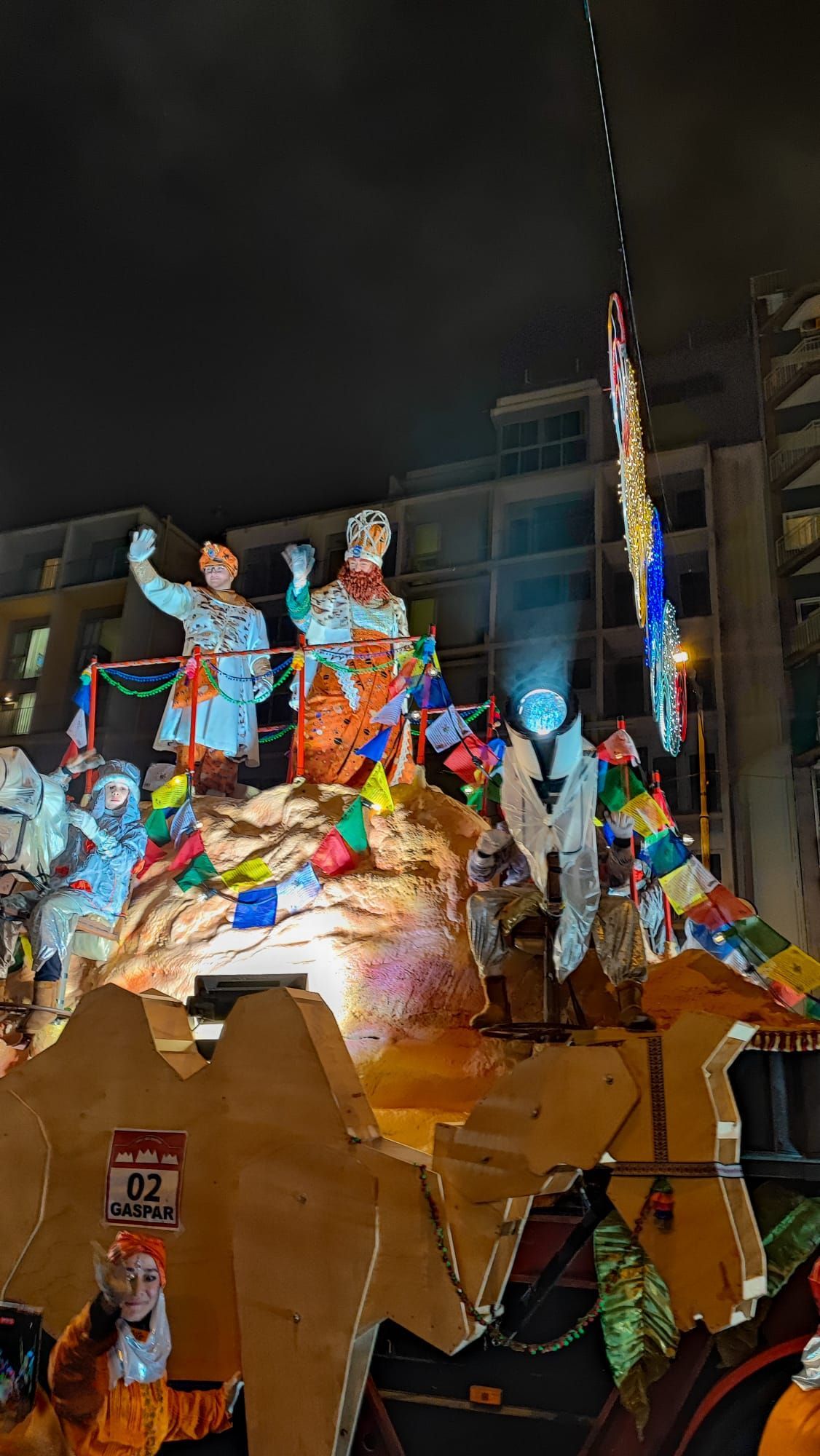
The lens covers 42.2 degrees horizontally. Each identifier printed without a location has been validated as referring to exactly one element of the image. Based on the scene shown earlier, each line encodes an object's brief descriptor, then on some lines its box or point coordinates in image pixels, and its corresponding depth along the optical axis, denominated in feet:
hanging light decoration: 27.94
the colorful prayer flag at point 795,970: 22.54
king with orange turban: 36.45
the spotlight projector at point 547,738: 22.53
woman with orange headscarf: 17.22
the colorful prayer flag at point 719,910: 24.62
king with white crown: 36.70
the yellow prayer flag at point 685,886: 25.50
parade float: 15.93
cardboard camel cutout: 16.52
